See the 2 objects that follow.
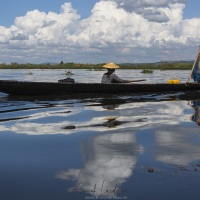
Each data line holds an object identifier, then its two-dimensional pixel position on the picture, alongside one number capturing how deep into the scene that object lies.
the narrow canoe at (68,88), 13.52
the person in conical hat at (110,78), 14.77
